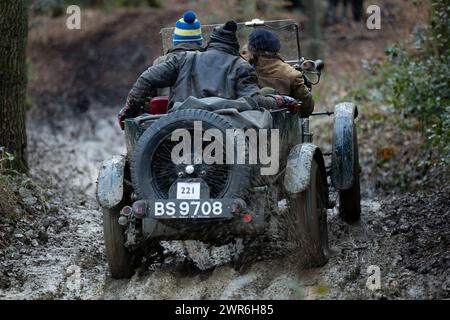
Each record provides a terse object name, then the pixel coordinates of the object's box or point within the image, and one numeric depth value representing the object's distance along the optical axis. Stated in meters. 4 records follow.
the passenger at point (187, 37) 17.19
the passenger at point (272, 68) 17.62
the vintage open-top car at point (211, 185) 14.18
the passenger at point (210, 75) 15.52
